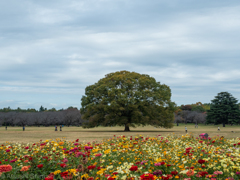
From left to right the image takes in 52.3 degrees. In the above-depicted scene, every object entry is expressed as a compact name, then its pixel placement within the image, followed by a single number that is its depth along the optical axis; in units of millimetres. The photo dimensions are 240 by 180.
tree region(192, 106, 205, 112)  141112
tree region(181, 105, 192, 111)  147125
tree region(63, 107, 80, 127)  103375
